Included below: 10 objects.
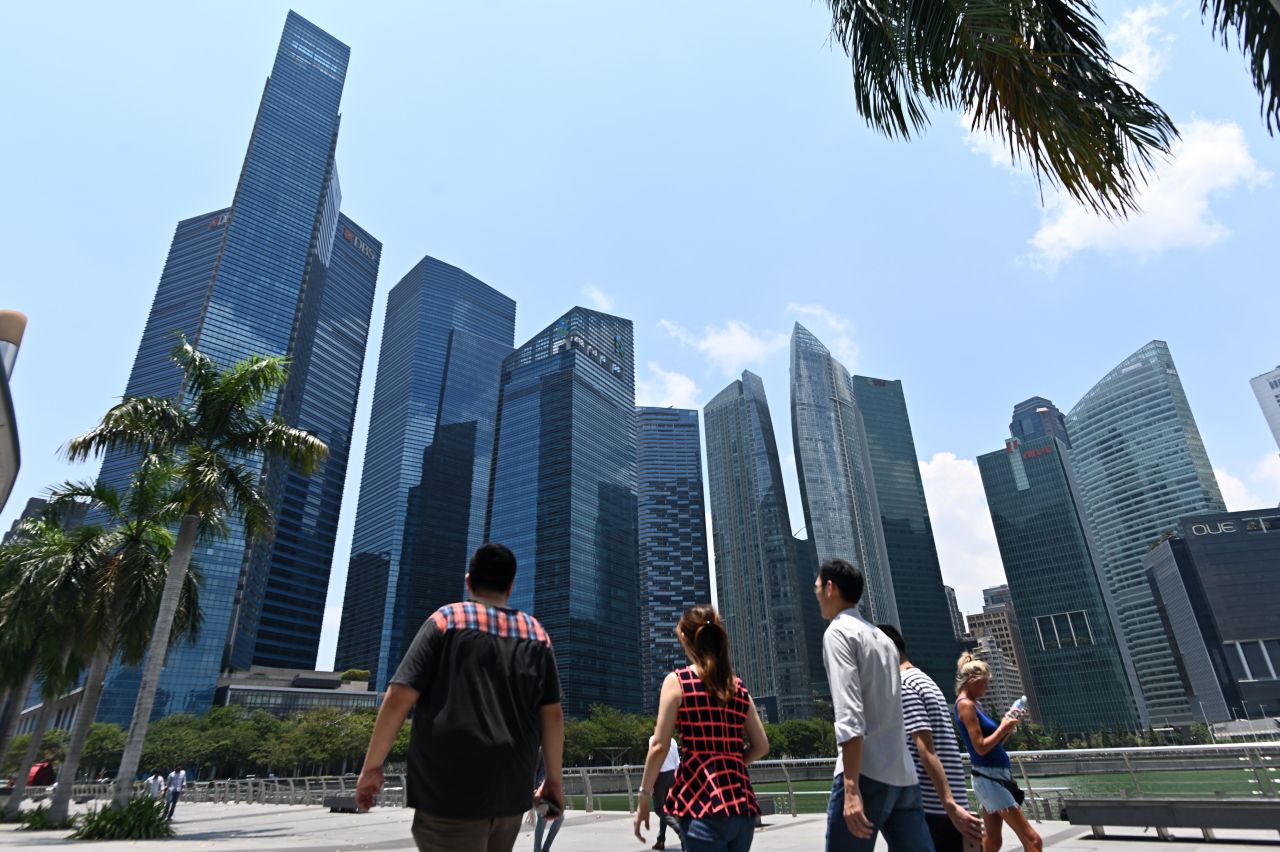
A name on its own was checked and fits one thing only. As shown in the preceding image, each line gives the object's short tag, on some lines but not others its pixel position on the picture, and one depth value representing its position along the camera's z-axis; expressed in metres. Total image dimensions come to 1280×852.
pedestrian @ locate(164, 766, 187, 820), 19.06
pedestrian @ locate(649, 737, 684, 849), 6.52
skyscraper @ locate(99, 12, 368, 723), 111.62
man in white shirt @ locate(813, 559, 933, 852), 3.30
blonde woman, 5.02
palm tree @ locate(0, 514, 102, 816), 17.44
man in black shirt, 2.67
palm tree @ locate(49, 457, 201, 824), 16.83
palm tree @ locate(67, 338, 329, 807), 14.55
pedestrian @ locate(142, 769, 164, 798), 22.67
